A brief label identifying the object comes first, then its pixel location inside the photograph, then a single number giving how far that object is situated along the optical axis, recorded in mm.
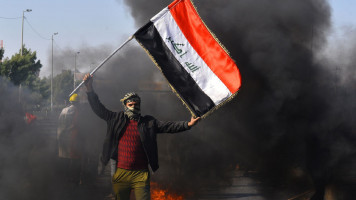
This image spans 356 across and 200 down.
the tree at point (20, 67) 27316
